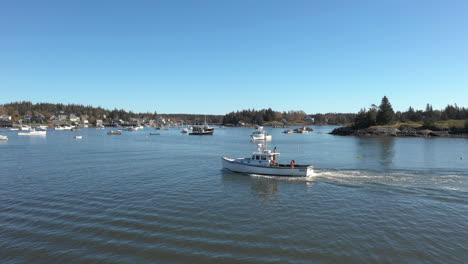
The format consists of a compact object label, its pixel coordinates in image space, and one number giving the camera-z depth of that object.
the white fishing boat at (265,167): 36.69
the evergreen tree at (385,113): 151.00
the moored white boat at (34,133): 142.18
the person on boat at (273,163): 38.44
